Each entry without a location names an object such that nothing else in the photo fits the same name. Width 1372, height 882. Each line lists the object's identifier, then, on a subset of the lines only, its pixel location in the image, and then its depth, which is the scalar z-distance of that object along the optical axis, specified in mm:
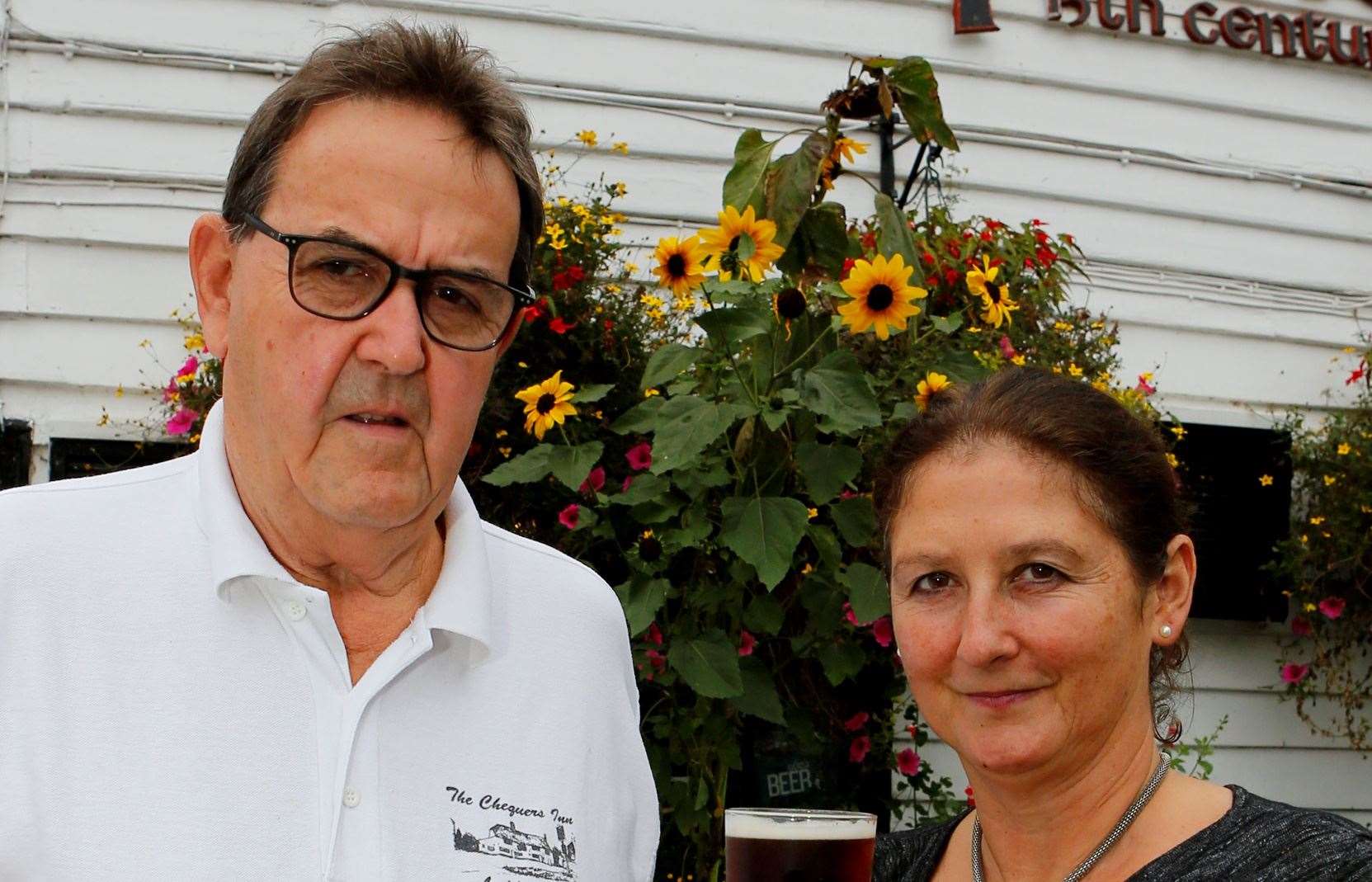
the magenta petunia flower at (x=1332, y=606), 5082
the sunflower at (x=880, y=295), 3004
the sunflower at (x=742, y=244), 2996
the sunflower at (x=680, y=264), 3113
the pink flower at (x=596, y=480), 3559
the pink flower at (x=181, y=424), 4016
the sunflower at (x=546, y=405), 3359
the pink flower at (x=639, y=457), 3512
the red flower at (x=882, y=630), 3418
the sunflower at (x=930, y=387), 3102
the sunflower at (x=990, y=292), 3387
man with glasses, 1539
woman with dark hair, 1737
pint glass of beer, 1496
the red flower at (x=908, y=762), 3865
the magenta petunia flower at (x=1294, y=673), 5254
